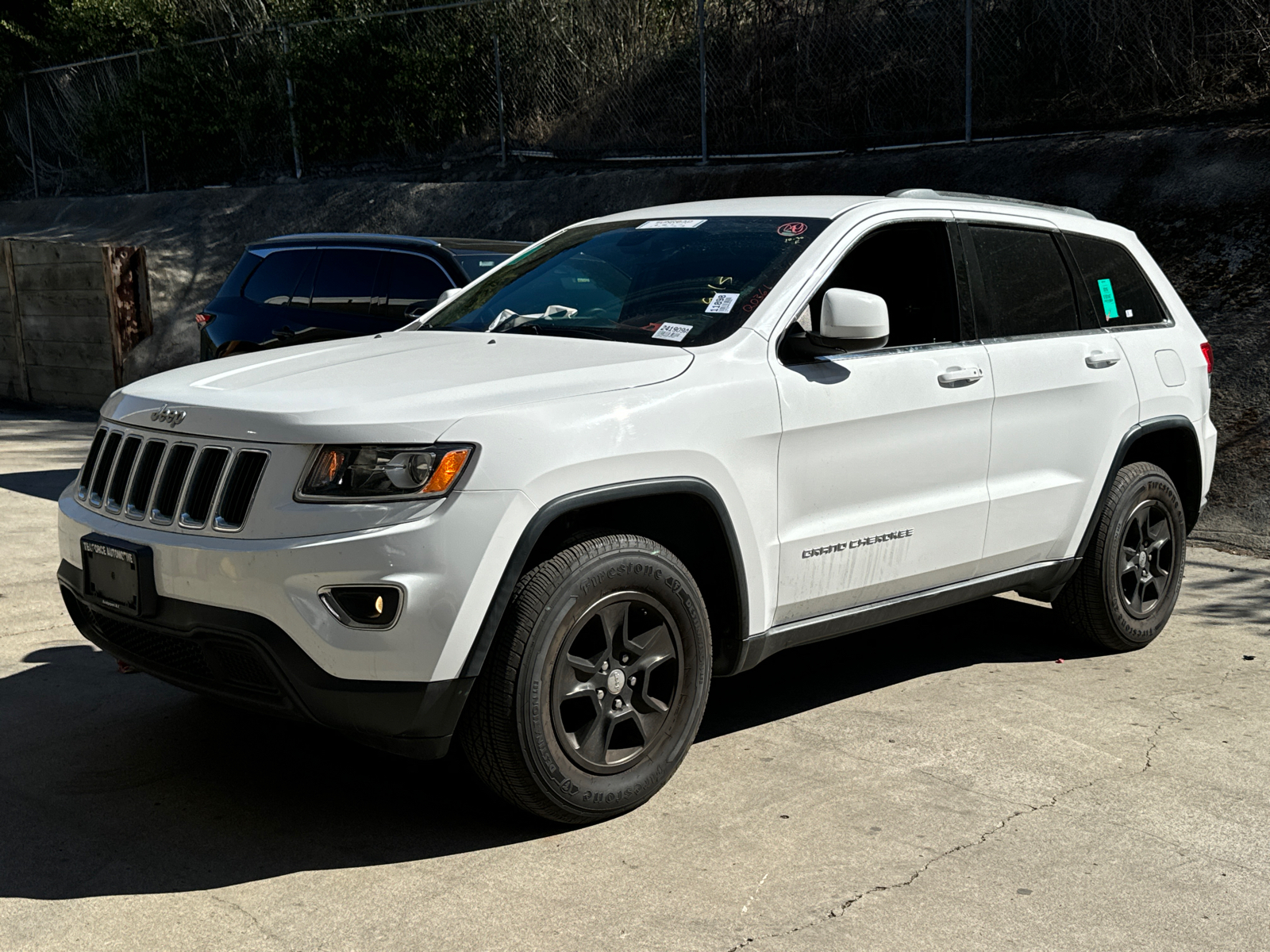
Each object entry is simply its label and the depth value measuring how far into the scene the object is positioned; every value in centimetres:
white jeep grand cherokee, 358
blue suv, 919
